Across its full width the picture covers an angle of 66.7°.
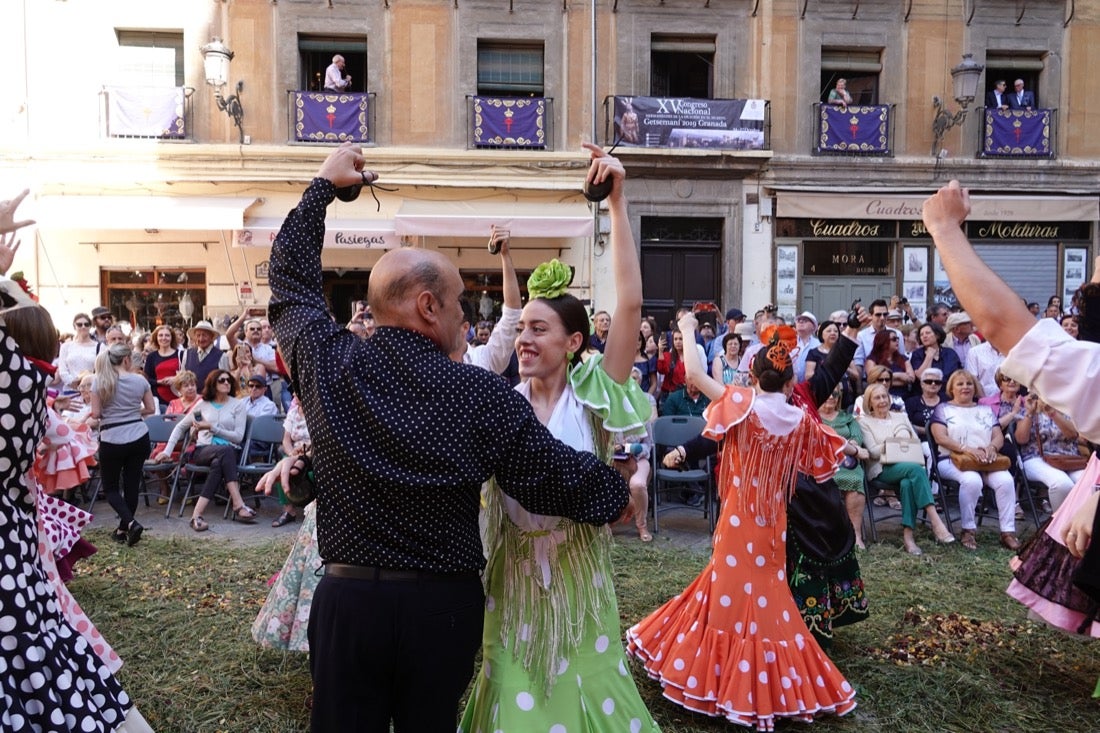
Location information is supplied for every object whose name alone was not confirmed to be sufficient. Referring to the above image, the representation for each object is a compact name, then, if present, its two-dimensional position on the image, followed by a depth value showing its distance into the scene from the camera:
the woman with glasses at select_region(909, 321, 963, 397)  9.23
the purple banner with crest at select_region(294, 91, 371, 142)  15.33
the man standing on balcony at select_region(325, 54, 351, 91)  15.40
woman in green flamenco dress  2.43
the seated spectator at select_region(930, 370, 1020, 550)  7.25
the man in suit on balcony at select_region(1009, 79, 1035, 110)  16.52
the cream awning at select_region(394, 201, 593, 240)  14.23
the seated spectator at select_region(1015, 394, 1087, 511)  7.31
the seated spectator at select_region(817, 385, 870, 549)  7.05
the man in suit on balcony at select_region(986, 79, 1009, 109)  16.48
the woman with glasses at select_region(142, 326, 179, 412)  9.67
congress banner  15.53
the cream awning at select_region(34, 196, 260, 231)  13.84
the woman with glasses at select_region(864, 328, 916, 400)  8.77
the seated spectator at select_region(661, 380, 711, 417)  8.97
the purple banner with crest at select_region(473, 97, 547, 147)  15.55
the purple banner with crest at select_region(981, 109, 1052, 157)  16.31
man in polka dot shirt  1.99
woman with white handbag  7.18
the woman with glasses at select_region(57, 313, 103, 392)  9.88
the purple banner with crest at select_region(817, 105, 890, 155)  15.99
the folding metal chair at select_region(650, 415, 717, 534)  7.80
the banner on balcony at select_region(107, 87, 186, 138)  14.99
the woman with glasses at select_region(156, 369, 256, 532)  8.00
